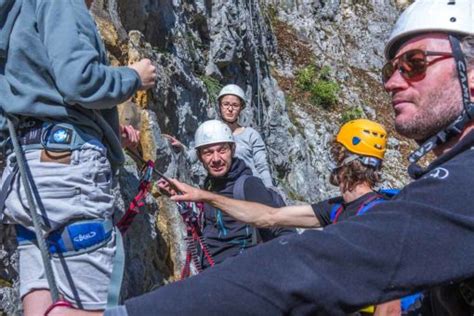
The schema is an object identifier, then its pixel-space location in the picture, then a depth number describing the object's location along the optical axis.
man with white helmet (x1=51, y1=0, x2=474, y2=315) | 1.02
